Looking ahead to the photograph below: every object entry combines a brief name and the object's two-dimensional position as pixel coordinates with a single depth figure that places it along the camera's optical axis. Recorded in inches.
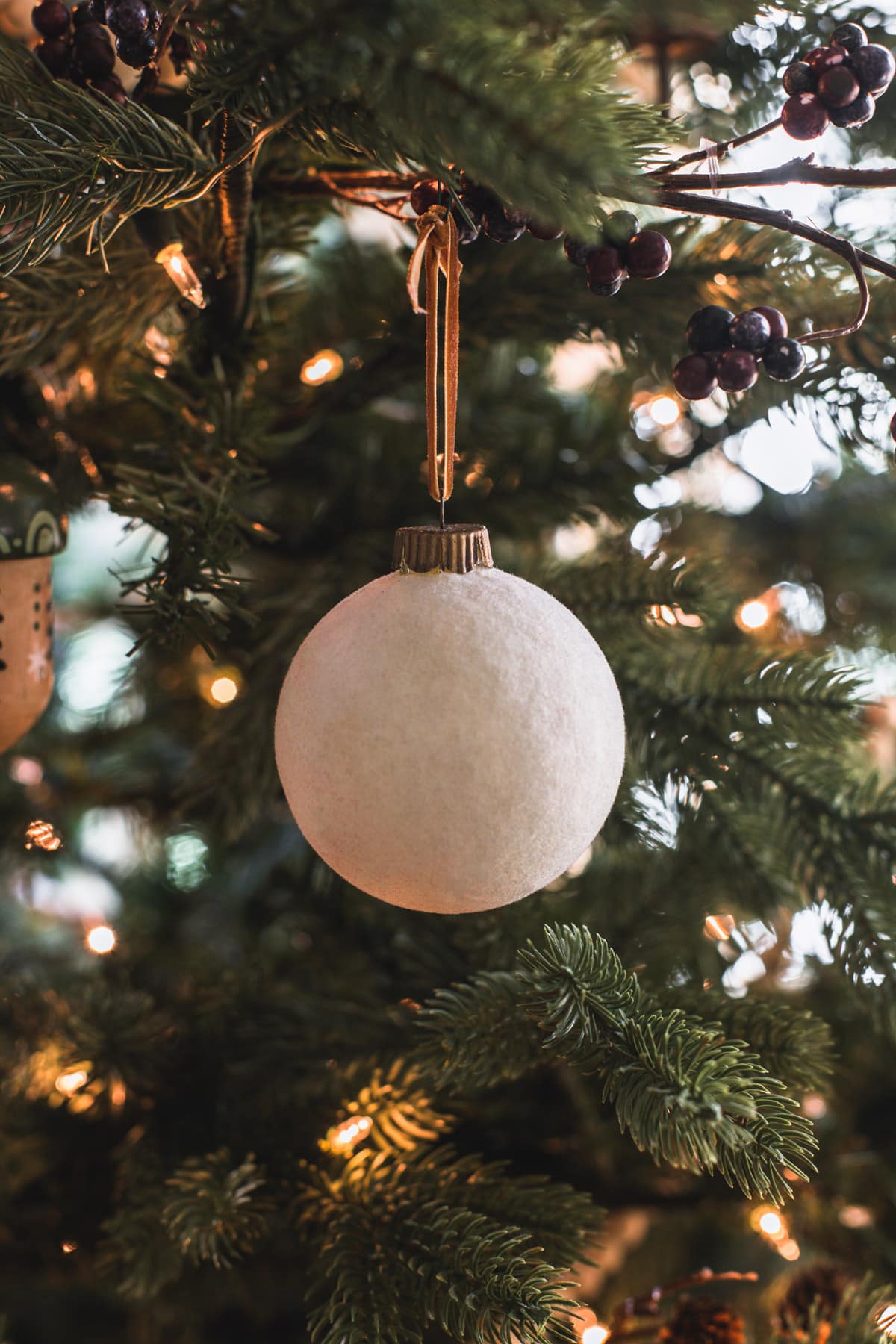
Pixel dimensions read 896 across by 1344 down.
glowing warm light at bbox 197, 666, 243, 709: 27.7
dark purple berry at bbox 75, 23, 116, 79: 15.7
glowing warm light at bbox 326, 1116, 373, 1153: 20.2
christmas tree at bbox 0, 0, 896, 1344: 13.6
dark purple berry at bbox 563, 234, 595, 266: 15.1
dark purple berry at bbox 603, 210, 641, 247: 14.0
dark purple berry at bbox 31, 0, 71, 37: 15.9
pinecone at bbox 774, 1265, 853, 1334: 22.0
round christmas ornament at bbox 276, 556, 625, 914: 13.1
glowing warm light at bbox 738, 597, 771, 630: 24.7
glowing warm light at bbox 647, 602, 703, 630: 22.5
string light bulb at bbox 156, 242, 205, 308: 16.4
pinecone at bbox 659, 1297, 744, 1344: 19.6
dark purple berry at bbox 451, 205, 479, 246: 15.1
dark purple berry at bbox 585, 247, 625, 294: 14.8
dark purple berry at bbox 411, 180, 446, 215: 15.3
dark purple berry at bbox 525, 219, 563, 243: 14.7
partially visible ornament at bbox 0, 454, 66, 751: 18.7
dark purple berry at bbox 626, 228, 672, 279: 14.5
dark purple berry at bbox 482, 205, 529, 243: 15.0
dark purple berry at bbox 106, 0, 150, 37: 14.3
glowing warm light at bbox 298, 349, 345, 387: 23.2
